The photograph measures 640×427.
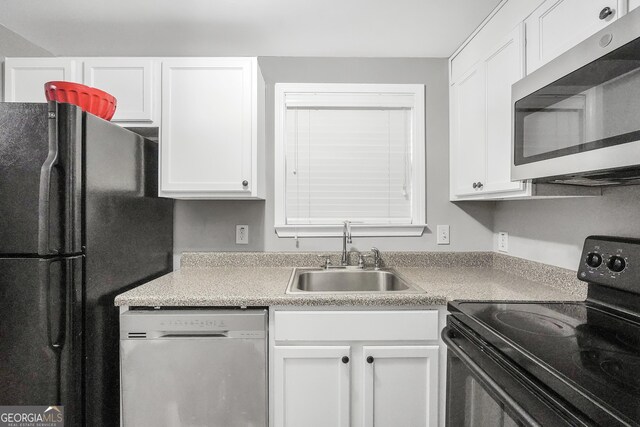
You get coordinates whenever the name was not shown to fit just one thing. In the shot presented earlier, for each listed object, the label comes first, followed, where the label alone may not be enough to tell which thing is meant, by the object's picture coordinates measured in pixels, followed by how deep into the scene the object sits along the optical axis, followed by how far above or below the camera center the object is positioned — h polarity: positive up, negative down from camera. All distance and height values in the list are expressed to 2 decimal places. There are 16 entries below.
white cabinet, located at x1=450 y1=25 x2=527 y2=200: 1.36 +0.44
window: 2.00 +0.33
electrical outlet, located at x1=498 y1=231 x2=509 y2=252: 1.91 -0.17
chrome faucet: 1.94 -0.16
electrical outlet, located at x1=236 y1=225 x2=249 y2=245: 2.00 -0.14
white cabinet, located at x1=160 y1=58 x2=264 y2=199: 1.68 +0.45
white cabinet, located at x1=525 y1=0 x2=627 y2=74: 0.96 +0.62
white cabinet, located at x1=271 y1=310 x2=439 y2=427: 1.33 -0.66
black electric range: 0.66 -0.36
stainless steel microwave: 0.74 +0.28
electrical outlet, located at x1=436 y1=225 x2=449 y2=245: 2.05 -0.13
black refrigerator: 1.17 -0.18
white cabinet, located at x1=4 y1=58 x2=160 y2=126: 1.68 +0.70
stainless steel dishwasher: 1.30 -0.64
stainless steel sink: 1.87 -0.39
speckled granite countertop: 1.33 -0.34
